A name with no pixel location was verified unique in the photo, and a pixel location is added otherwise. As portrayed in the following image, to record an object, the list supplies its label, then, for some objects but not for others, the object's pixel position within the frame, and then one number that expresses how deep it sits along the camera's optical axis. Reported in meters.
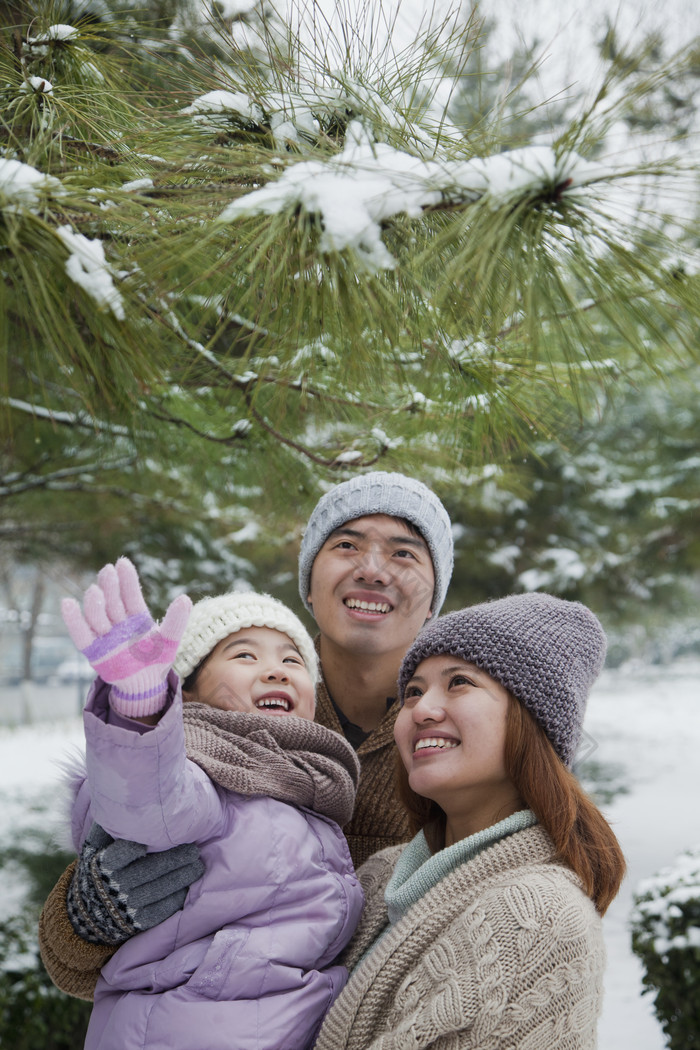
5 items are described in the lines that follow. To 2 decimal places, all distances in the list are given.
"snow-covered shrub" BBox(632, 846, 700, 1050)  3.20
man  2.11
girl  1.20
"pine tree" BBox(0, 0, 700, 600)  1.00
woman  1.26
